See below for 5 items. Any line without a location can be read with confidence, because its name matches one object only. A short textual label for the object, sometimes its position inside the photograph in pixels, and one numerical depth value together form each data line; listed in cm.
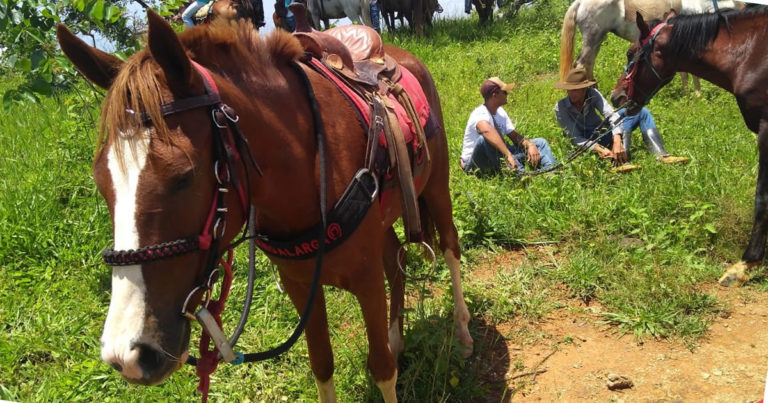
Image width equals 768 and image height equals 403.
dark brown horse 329
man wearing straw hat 495
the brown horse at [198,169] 111
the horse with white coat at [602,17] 748
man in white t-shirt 488
